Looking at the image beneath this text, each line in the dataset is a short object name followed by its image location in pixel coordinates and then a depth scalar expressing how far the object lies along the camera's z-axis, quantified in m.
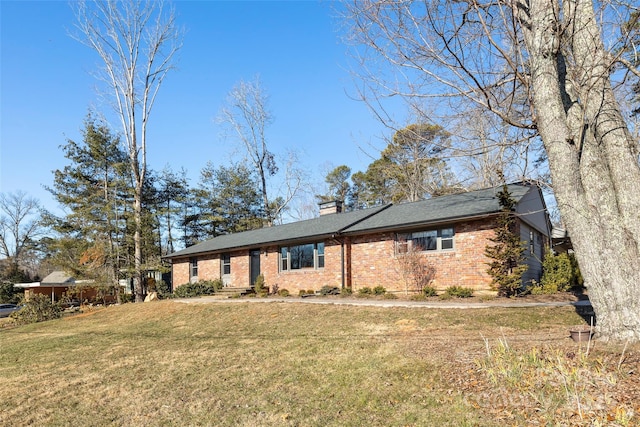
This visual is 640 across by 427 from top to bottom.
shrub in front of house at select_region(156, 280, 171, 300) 22.83
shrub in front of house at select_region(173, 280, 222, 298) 21.14
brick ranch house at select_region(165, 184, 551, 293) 12.98
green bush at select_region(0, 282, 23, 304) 30.08
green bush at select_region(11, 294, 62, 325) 17.17
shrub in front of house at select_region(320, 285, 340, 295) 15.95
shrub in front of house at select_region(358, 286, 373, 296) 14.66
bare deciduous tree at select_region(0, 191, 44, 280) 42.66
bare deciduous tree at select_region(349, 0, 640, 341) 4.61
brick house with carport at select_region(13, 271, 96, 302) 24.05
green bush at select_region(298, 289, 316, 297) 16.79
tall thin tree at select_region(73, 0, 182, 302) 22.09
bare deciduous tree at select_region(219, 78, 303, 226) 31.16
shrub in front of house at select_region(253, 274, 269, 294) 18.61
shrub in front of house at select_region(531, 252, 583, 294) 12.48
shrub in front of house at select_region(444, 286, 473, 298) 12.30
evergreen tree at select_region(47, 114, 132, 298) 23.45
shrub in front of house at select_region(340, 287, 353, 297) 15.38
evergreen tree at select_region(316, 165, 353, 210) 36.81
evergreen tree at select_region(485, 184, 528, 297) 11.73
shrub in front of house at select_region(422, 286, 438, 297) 13.08
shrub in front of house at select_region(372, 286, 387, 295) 14.61
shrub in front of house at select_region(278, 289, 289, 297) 17.59
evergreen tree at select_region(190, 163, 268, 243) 33.69
